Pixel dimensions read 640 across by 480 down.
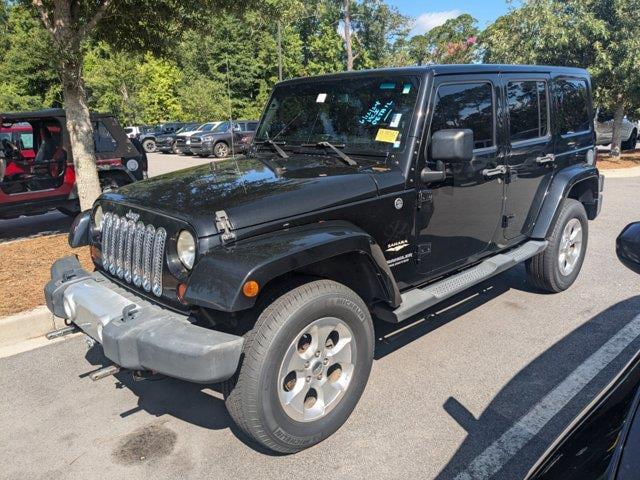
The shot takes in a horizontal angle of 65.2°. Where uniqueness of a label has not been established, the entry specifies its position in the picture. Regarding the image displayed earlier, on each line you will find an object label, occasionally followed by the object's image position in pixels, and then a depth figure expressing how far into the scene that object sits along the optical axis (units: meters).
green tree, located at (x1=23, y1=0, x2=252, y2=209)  6.10
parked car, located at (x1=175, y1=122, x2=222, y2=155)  25.07
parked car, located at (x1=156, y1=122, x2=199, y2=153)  28.67
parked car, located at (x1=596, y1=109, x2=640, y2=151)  19.73
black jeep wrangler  2.51
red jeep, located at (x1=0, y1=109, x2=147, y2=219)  8.16
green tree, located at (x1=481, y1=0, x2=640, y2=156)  13.36
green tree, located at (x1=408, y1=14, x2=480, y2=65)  40.19
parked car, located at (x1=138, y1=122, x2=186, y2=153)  30.39
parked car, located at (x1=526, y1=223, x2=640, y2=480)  1.19
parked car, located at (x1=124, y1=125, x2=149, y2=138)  31.32
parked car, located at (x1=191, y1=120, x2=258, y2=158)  23.62
